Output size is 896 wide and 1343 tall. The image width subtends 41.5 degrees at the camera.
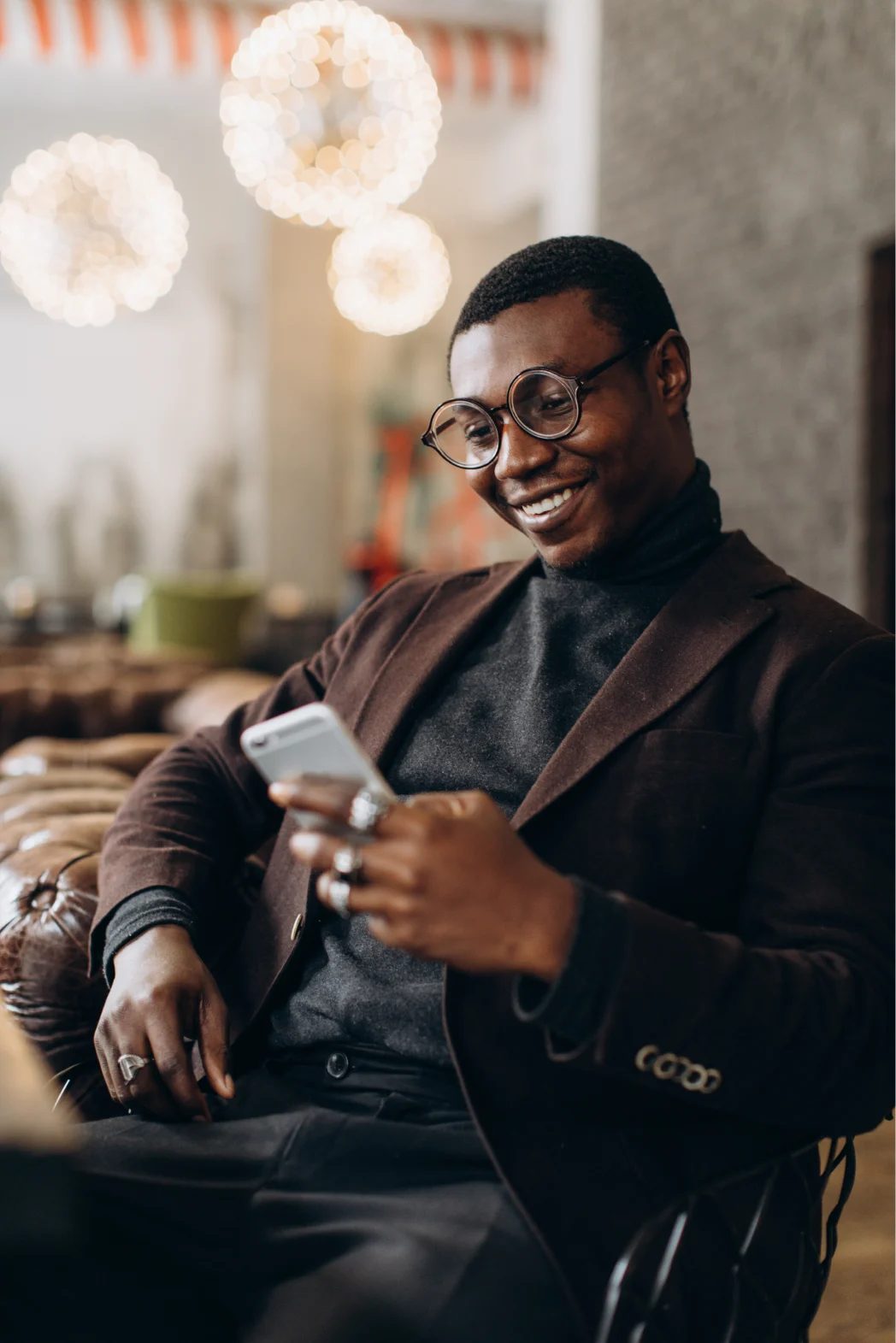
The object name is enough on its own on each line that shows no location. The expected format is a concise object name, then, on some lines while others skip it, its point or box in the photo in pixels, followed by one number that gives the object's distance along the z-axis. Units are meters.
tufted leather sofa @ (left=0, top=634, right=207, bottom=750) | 3.26
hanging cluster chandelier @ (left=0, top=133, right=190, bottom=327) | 6.49
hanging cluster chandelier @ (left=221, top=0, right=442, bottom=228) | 4.31
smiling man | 0.85
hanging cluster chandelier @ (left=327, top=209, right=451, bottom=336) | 6.86
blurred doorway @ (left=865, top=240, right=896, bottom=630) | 3.92
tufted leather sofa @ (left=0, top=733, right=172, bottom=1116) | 1.47
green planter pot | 6.88
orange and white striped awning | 6.94
